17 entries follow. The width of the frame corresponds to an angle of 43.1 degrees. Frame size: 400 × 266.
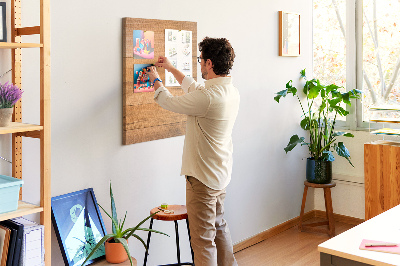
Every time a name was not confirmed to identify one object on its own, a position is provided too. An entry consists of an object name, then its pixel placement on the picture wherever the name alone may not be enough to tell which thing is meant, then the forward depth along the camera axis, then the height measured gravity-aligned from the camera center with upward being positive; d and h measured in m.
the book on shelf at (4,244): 2.49 -0.57
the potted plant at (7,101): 2.46 +0.14
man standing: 3.26 -0.08
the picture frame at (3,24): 2.56 +0.53
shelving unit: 2.49 +0.02
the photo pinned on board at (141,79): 3.48 +0.35
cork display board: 3.43 +0.32
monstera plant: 4.93 -0.05
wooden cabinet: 4.63 -0.44
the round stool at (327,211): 4.98 -0.81
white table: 2.12 -0.52
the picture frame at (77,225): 3.02 -0.59
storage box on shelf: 2.44 -0.32
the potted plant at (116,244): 3.02 -0.70
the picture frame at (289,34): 4.93 +0.95
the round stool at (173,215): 3.28 -0.56
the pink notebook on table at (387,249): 2.18 -0.52
